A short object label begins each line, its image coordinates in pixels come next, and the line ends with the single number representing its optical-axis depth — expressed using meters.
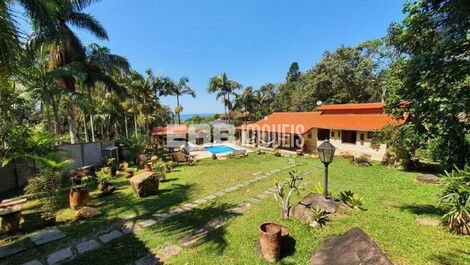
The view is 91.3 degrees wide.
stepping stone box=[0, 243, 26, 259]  5.62
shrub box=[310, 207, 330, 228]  6.32
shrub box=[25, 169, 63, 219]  7.38
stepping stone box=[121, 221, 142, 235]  6.81
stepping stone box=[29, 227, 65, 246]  6.23
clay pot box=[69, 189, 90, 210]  8.47
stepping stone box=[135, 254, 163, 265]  5.26
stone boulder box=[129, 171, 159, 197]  9.91
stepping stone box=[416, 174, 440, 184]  11.28
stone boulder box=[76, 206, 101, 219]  7.66
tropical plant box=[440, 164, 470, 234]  5.60
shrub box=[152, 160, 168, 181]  12.99
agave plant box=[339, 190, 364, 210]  7.41
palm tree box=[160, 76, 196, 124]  30.08
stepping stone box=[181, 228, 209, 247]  6.14
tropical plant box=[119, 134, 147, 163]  18.38
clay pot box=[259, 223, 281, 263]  5.08
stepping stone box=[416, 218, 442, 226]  6.29
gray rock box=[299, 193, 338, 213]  6.79
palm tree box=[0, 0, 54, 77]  3.96
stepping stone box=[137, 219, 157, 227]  7.20
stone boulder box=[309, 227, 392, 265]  3.72
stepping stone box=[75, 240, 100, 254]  5.81
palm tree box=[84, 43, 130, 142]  15.62
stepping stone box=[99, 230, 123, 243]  6.32
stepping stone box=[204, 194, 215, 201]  9.49
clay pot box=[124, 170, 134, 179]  13.50
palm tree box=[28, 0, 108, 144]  13.08
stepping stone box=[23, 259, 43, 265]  5.26
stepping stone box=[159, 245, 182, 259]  5.57
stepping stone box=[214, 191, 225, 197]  10.00
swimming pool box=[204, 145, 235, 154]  26.88
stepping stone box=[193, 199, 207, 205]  9.06
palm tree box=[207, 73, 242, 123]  34.72
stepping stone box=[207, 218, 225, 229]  7.05
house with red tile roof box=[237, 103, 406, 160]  18.09
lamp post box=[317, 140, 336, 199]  6.64
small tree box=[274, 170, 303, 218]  6.88
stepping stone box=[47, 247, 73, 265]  5.34
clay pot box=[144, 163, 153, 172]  14.23
